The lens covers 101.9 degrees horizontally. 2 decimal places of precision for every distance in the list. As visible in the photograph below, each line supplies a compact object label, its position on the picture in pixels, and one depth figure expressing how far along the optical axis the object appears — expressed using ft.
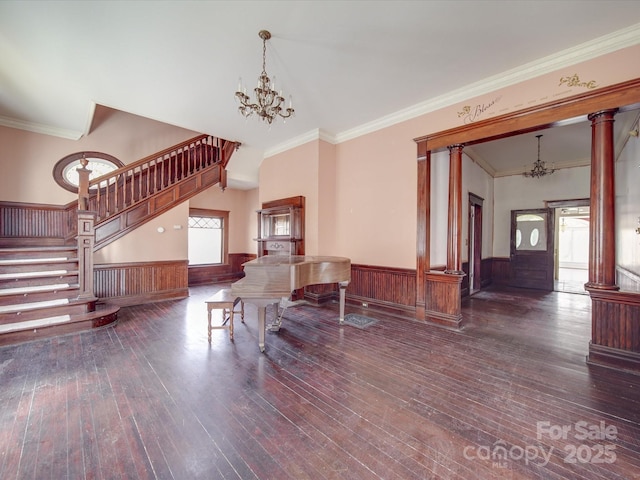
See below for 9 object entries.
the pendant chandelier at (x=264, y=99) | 8.81
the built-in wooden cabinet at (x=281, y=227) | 17.21
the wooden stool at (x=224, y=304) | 10.77
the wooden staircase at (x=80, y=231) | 11.34
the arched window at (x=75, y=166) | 16.93
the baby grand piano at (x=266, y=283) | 9.46
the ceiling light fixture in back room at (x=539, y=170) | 19.47
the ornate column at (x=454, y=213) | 12.64
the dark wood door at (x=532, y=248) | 22.20
